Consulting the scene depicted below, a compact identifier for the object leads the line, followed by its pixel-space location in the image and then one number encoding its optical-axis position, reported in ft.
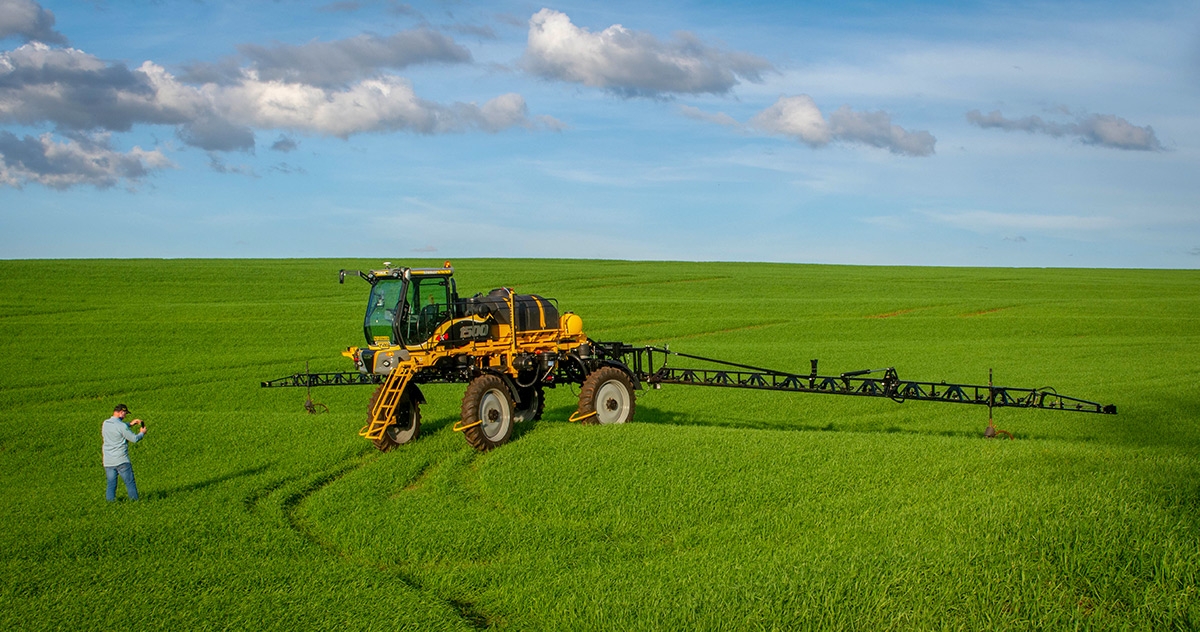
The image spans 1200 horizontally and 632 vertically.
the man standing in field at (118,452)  47.24
